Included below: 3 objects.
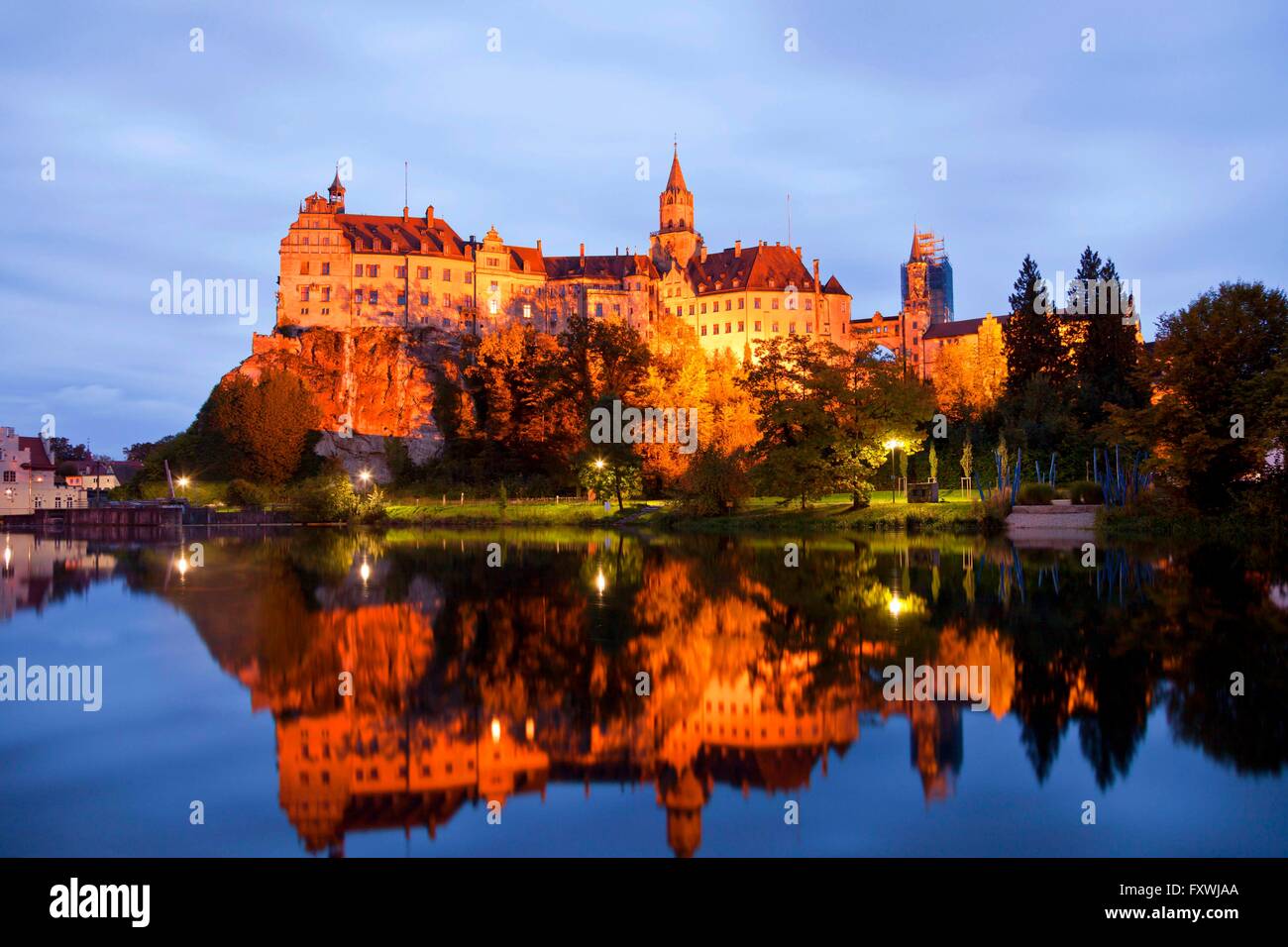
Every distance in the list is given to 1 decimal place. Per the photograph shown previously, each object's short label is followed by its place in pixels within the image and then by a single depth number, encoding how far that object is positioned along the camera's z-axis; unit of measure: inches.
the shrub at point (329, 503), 2608.3
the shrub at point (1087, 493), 1675.7
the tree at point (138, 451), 6530.5
